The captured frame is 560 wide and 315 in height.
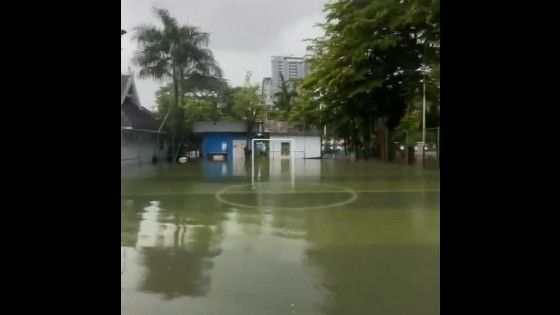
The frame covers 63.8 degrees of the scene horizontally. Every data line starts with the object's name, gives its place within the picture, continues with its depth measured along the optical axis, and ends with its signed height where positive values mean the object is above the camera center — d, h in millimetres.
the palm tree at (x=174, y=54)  11711 +2764
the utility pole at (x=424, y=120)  12323 +988
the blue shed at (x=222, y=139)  14930 +586
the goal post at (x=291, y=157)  10642 -50
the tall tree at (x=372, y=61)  11953 +2738
